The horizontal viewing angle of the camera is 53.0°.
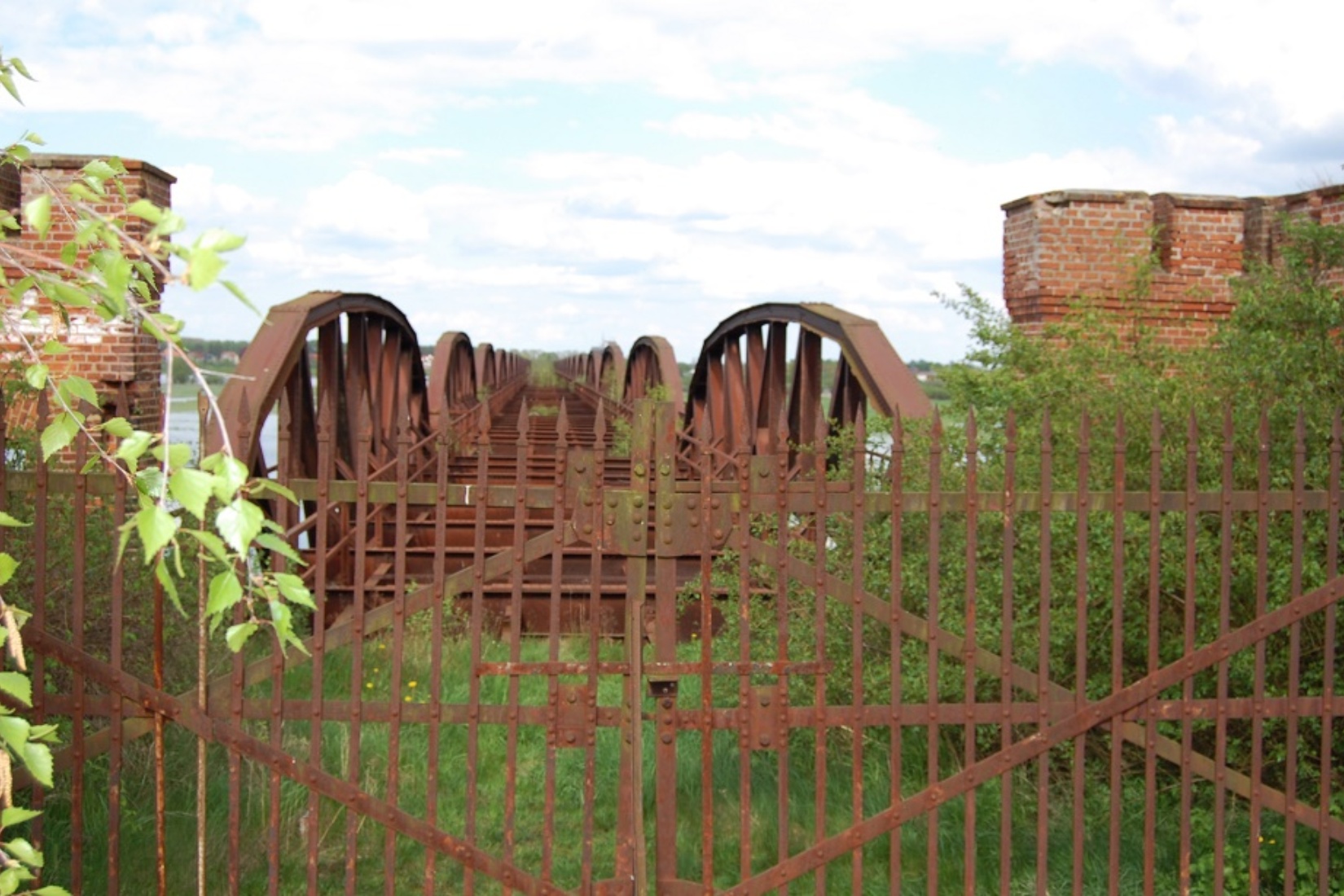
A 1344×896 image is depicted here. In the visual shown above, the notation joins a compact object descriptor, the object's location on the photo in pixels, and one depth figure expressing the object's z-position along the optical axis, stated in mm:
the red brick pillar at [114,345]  9617
